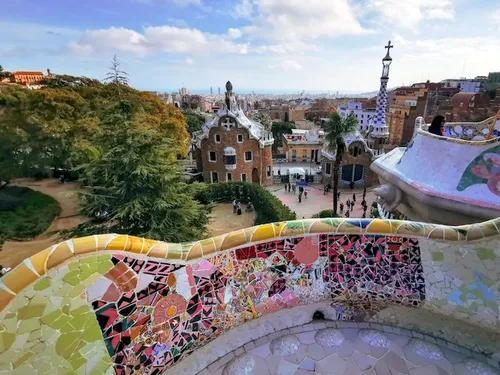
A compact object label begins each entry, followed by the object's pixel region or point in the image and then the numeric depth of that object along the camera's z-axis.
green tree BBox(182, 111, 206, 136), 45.34
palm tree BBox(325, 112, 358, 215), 17.86
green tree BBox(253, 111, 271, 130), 52.14
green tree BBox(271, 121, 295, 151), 52.06
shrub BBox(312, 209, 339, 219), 17.22
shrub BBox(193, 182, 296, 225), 18.48
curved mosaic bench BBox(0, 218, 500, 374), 2.66
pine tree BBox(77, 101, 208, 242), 9.93
